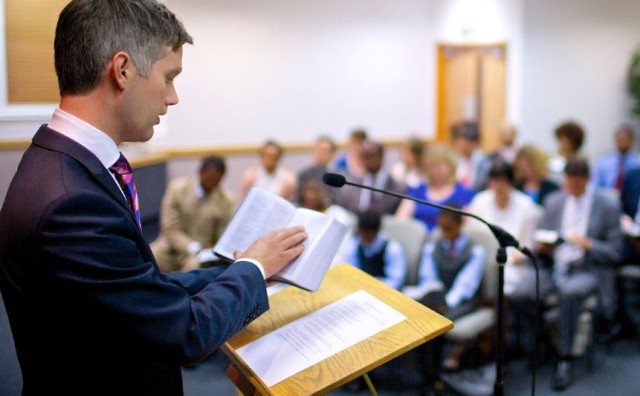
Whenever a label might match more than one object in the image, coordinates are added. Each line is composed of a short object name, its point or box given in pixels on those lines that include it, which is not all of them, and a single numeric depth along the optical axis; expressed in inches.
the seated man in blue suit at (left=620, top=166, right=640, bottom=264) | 141.7
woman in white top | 142.8
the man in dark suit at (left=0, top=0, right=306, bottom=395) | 33.9
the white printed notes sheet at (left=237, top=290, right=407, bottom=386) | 42.9
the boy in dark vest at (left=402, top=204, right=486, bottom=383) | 114.4
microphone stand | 56.7
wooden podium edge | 40.8
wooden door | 296.5
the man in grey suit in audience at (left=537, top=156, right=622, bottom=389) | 124.6
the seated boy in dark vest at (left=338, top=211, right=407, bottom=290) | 126.6
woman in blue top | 159.6
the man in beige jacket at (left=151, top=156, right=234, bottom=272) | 148.6
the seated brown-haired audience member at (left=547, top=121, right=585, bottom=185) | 181.8
